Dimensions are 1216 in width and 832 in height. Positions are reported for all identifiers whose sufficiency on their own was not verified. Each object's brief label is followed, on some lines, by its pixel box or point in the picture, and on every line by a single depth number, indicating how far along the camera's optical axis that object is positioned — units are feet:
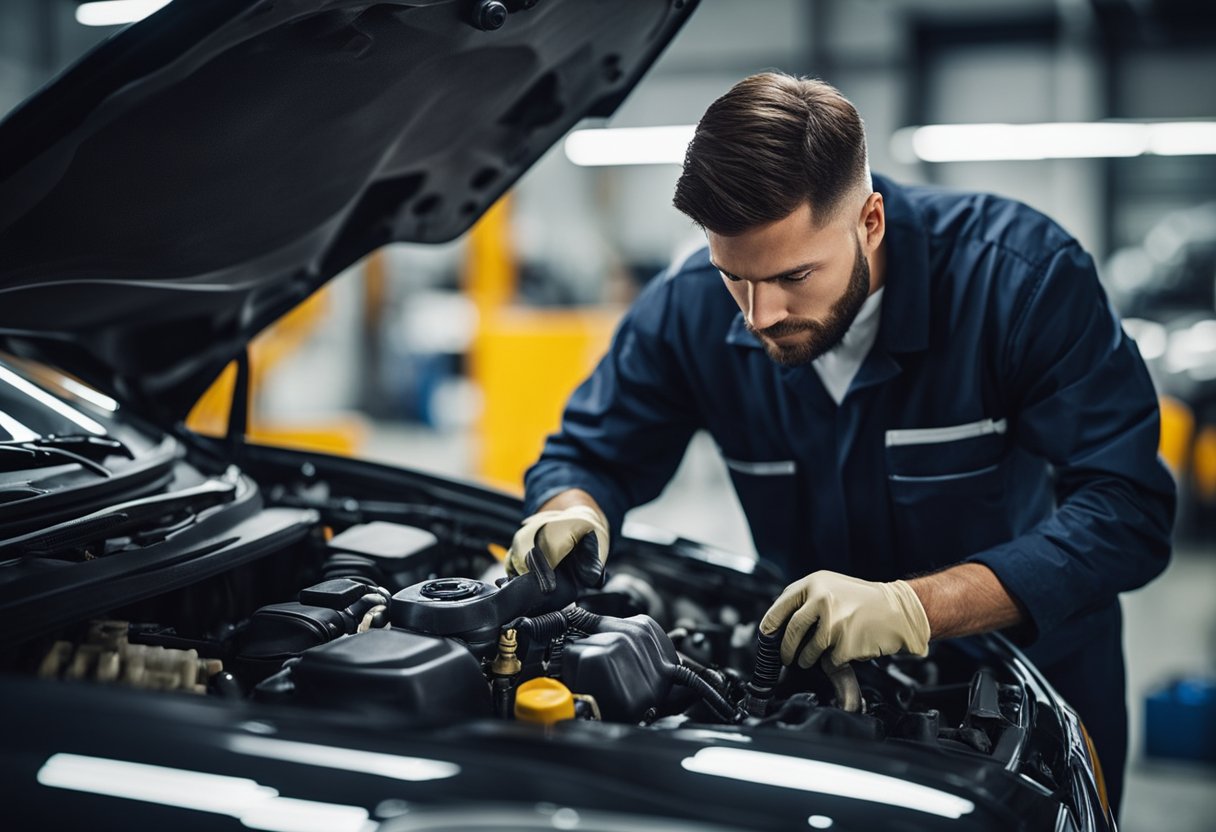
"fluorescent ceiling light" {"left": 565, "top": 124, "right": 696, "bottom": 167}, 34.47
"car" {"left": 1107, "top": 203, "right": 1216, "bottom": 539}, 19.17
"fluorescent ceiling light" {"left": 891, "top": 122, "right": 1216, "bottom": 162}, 31.91
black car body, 3.01
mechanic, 4.93
